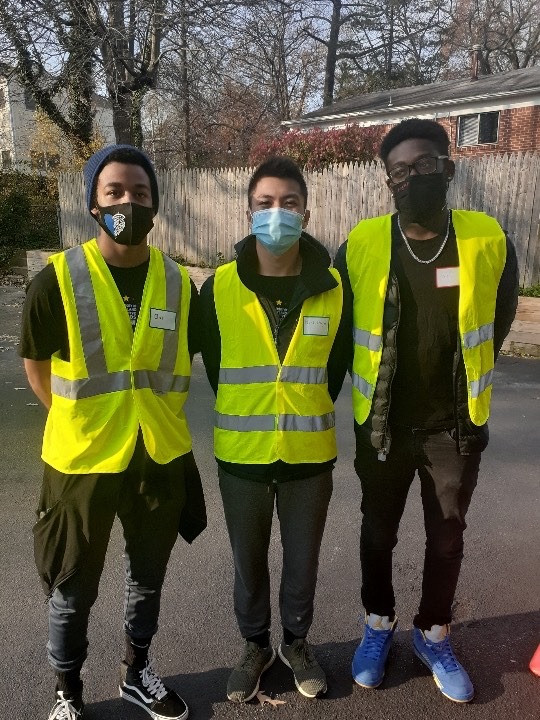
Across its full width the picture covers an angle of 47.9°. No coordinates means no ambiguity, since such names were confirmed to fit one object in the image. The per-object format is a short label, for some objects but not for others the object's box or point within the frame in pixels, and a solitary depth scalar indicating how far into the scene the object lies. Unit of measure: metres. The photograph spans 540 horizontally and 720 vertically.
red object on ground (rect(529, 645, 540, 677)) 2.60
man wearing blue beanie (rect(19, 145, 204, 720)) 2.12
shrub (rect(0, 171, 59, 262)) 16.53
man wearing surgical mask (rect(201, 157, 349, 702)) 2.32
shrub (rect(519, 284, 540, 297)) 8.17
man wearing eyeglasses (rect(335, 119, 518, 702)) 2.29
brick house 20.33
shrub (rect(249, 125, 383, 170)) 12.85
